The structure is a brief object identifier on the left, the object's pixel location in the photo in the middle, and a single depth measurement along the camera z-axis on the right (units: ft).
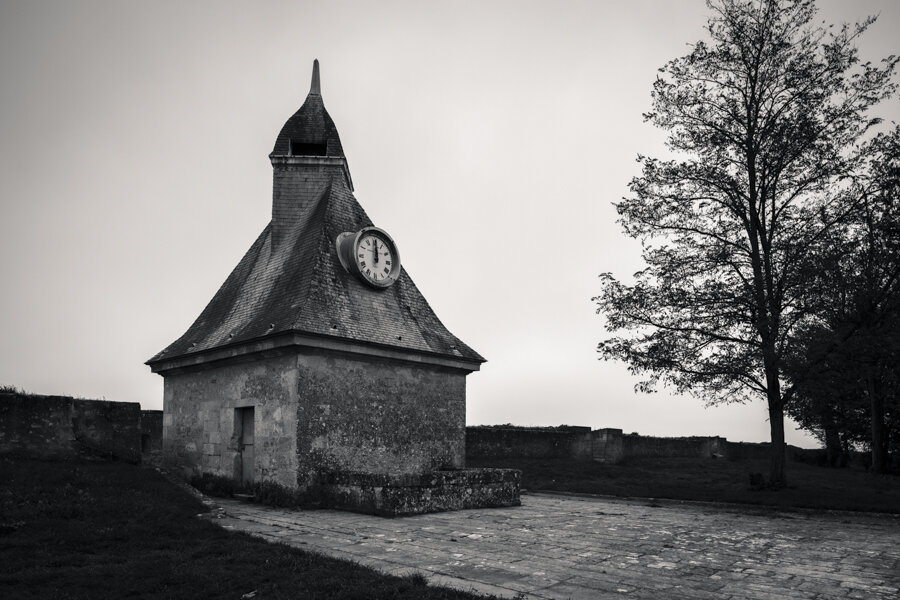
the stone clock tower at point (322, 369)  44.68
